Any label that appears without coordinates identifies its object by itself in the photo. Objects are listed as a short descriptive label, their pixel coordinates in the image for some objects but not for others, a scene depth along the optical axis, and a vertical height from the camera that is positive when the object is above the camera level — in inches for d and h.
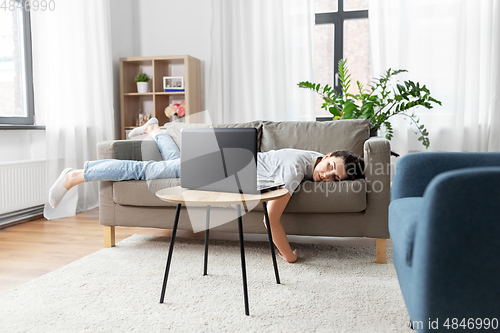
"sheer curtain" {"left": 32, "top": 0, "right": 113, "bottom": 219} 126.5 +13.6
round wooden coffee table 52.6 -10.1
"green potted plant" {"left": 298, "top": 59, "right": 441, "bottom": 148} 126.9 +5.7
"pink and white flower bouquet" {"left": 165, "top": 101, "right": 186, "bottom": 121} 155.8 +5.2
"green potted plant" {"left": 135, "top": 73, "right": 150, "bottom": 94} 158.7 +16.9
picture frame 157.5 +16.4
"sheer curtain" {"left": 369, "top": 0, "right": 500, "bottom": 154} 138.1 +21.7
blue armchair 32.2 -10.8
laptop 55.8 -5.1
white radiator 112.5 -17.4
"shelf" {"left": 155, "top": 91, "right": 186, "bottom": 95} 156.6 +12.2
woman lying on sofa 77.4 -10.0
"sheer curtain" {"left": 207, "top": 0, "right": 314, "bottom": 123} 153.8 +24.9
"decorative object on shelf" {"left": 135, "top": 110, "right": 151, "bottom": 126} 162.2 +2.6
